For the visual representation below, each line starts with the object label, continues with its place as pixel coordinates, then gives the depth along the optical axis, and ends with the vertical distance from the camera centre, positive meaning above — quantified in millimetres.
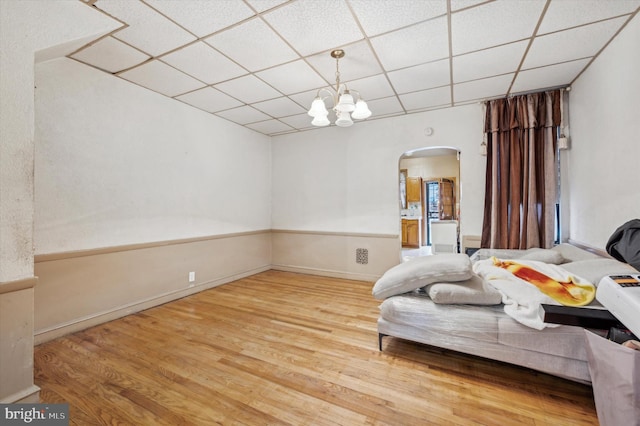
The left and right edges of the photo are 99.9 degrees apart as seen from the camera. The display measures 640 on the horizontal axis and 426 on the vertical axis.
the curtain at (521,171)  3330 +526
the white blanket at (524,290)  1739 -571
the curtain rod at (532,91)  3254 +1513
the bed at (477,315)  1685 -737
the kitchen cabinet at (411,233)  8281 -623
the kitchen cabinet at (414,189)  8531 +754
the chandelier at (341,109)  2462 +992
